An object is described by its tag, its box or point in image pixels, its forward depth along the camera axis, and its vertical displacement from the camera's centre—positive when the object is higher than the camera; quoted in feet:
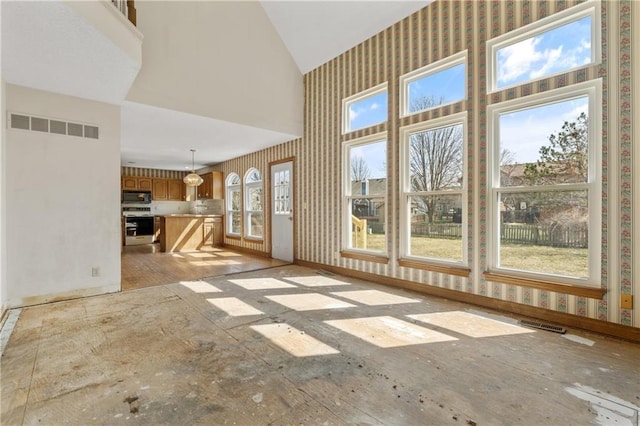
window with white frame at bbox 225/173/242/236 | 25.31 +0.66
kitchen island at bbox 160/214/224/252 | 23.95 -1.77
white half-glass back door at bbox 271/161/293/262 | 19.11 -0.02
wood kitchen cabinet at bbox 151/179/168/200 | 28.86 +2.24
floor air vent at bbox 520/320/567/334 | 8.25 -3.50
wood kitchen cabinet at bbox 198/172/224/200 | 26.32 +2.34
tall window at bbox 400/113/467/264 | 11.19 +0.80
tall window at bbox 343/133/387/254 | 13.83 +0.85
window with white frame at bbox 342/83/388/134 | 13.66 +5.09
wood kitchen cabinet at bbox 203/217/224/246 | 26.25 -1.83
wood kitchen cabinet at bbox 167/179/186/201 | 29.78 +2.30
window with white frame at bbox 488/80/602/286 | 8.44 +0.76
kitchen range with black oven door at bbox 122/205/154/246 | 26.45 -1.28
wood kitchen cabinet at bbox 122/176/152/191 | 27.27 +2.85
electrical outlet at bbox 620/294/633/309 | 7.74 -2.53
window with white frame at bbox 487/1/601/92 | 8.39 +5.11
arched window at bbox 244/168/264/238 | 22.58 +0.56
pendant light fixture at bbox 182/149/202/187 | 22.44 +2.54
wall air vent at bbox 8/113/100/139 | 10.05 +3.22
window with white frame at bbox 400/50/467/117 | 11.07 +5.10
